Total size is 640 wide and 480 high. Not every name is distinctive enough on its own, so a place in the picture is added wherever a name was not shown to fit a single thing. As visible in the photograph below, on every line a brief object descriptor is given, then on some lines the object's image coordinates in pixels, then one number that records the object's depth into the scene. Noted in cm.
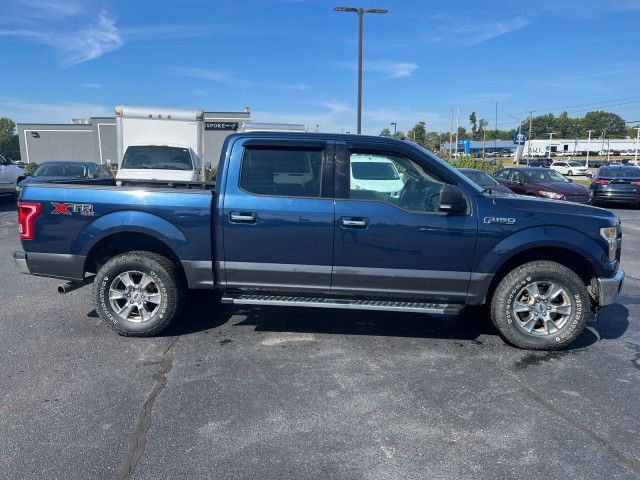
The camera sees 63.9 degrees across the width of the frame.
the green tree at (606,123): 14862
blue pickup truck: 464
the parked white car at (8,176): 1702
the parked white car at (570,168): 5091
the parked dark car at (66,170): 1584
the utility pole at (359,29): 1858
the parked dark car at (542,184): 1478
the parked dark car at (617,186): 1722
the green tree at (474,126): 13112
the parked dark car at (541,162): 5669
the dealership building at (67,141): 4294
